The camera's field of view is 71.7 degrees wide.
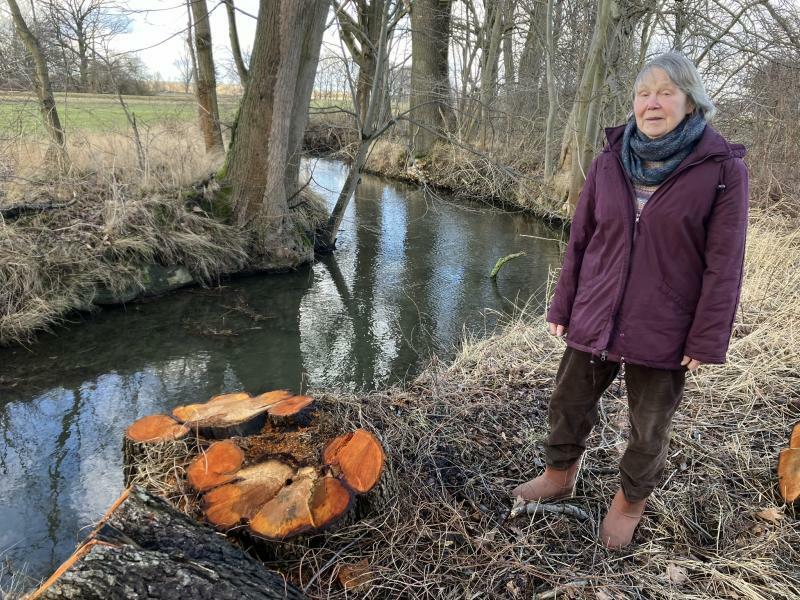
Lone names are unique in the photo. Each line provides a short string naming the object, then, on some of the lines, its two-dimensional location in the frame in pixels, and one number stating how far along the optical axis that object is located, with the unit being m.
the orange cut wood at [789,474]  2.69
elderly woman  1.89
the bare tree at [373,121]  7.43
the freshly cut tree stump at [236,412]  2.73
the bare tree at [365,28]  10.59
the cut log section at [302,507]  2.20
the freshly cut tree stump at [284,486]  2.22
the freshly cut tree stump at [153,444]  2.63
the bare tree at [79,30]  7.88
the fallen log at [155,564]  1.61
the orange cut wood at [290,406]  2.83
